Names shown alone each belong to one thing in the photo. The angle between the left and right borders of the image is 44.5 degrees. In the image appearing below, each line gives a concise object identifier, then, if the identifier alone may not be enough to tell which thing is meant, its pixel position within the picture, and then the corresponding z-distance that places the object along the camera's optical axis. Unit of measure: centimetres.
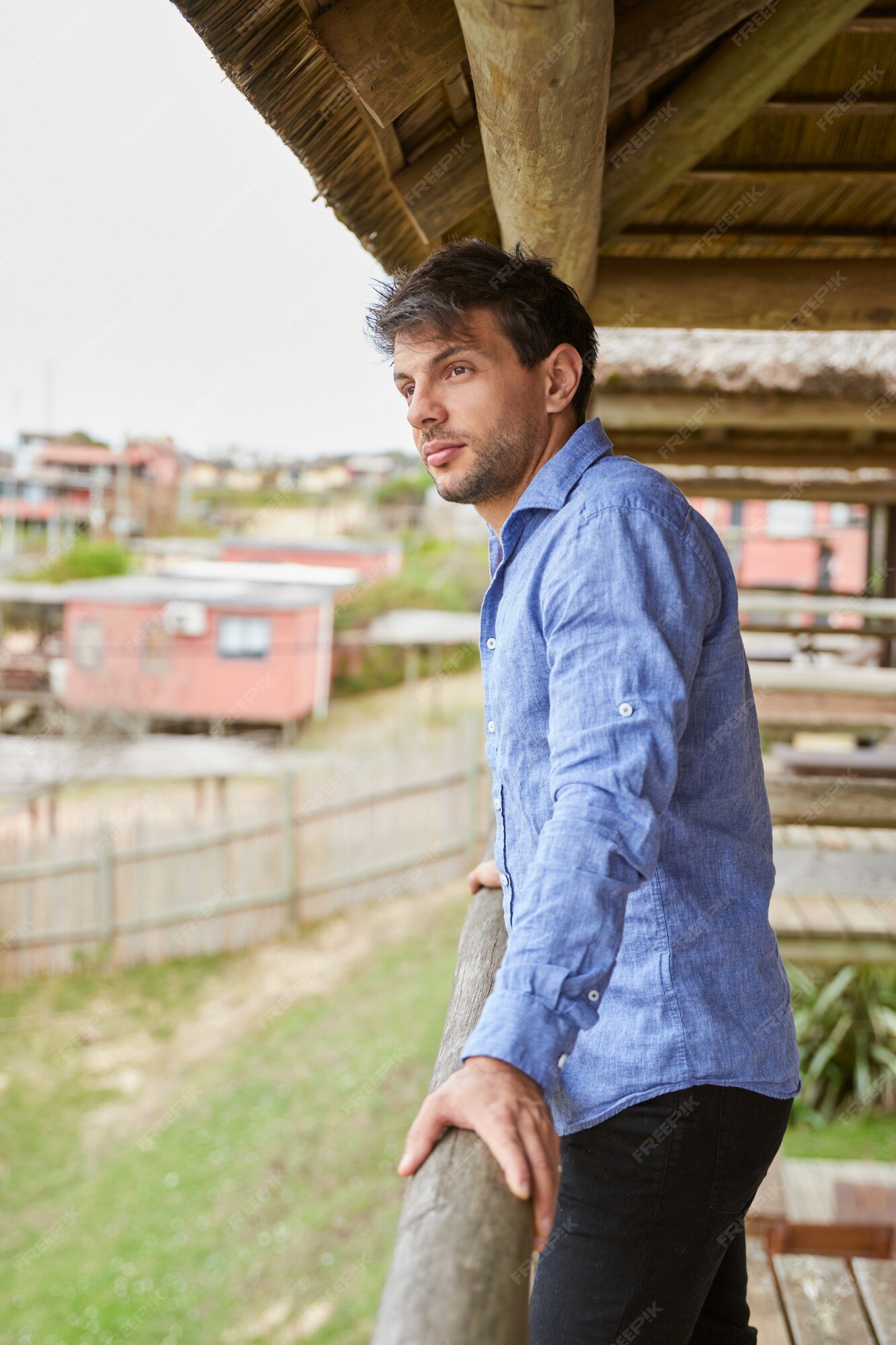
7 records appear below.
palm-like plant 695
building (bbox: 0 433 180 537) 3438
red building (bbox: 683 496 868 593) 2261
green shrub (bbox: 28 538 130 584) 2875
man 102
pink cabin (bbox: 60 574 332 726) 2175
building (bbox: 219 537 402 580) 3145
